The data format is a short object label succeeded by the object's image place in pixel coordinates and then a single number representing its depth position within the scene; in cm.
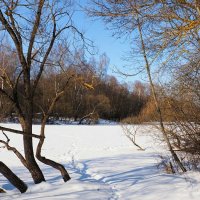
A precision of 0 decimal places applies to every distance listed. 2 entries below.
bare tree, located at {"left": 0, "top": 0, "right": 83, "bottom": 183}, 753
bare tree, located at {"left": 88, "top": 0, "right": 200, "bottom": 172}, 528
